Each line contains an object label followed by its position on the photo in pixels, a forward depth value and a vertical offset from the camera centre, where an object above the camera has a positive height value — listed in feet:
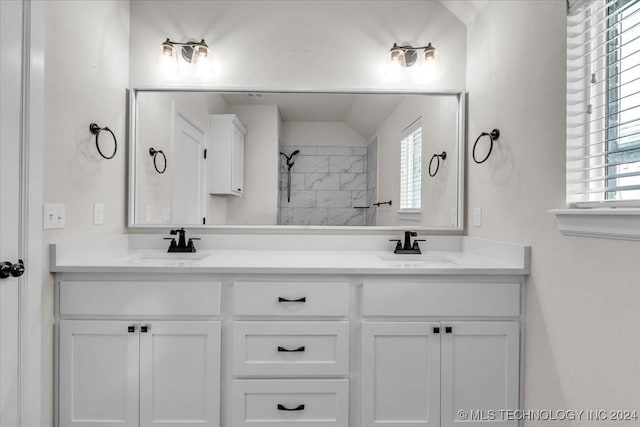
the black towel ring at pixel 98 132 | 5.77 +1.30
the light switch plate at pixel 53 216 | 4.81 -0.06
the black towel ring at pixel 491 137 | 5.95 +1.31
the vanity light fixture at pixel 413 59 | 7.04 +3.06
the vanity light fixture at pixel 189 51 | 6.87 +3.11
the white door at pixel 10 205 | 4.24 +0.08
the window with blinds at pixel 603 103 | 3.74 +1.28
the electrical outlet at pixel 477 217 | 6.59 -0.04
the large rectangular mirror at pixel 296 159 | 6.98 +1.07
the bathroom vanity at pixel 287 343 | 5.08 -1.86
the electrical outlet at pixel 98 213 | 5.90 -0.02
